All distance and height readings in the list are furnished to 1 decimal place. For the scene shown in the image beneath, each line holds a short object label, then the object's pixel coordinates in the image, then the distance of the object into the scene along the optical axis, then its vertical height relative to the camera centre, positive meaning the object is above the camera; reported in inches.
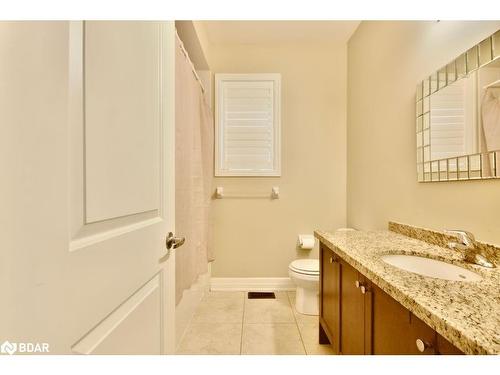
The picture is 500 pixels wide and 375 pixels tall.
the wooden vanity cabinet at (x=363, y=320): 26.7 -20.1
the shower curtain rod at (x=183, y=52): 58.6 +34.6
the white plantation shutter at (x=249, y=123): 97.7 +26.5
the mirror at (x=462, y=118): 38.8 +13.3
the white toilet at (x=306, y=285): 75.3 -31.8
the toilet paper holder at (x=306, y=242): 93.0 -21.8
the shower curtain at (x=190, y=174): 55.4 +3.8
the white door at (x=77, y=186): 15.3 +0.1
